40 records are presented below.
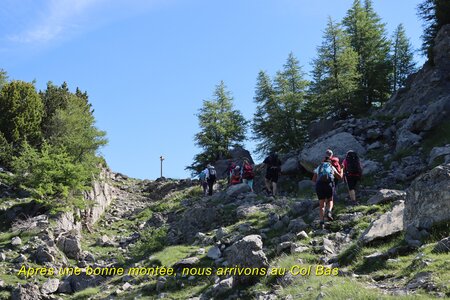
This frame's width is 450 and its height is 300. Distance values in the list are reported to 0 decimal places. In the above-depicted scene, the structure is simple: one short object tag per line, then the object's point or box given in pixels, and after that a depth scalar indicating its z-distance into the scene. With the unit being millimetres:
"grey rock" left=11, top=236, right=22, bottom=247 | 17844
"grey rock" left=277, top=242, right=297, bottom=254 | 10648
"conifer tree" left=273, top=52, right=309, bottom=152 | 34484
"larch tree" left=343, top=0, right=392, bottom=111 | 36500
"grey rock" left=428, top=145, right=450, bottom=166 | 17016
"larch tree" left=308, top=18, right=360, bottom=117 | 32106
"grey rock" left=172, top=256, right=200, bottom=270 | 11858
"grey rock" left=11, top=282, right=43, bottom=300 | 13602
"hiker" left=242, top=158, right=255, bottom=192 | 22141
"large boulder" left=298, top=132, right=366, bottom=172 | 22391
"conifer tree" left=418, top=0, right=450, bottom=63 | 30562
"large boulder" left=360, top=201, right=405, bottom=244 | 9461
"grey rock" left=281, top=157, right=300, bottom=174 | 24797
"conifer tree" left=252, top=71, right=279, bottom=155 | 35688
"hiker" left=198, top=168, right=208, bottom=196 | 25933
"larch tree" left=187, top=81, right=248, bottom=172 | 41531
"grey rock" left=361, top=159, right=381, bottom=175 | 19125
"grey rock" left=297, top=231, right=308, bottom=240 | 11248
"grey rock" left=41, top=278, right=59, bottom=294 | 14139
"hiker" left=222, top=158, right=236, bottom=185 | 24653
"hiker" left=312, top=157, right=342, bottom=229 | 12352
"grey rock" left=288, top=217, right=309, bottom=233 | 12414
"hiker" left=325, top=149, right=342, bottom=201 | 14664
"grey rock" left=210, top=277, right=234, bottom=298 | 9234
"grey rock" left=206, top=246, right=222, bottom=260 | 12045
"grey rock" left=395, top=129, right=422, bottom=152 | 20511
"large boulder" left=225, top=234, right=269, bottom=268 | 9492
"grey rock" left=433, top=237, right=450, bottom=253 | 7426
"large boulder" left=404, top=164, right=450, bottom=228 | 8750
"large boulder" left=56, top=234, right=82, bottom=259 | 18469
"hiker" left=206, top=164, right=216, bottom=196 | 24859
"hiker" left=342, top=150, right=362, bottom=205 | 14834
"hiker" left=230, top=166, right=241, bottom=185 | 23406
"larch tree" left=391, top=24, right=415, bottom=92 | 40406
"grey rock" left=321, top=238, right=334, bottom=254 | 9992
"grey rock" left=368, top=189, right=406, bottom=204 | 12844
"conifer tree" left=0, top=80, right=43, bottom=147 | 30766
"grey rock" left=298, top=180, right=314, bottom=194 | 20541
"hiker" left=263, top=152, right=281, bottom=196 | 19578
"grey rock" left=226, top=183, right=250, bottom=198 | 20266
